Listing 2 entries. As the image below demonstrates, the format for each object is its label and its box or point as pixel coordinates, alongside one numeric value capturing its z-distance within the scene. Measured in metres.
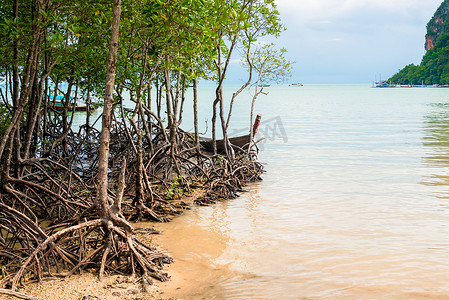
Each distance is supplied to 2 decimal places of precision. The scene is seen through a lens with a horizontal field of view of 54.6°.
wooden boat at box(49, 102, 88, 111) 30.21
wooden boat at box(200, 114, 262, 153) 12.49
